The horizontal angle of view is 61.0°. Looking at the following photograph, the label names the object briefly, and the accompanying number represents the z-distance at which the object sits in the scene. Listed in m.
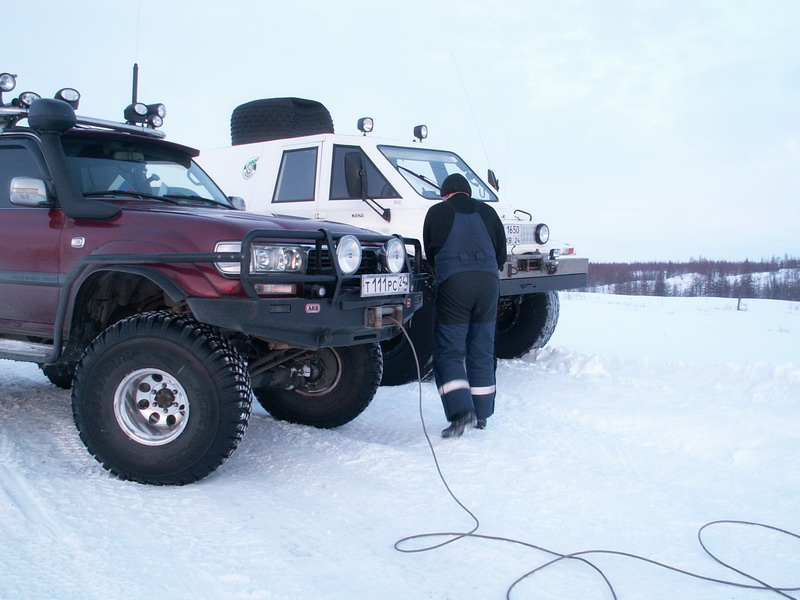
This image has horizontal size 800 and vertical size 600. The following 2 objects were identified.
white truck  6.10
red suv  3.49
